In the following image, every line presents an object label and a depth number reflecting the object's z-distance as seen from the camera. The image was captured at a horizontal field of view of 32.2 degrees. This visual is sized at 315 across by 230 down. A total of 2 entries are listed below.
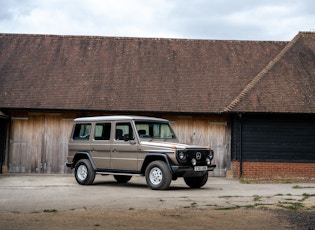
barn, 20.17
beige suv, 13.88
